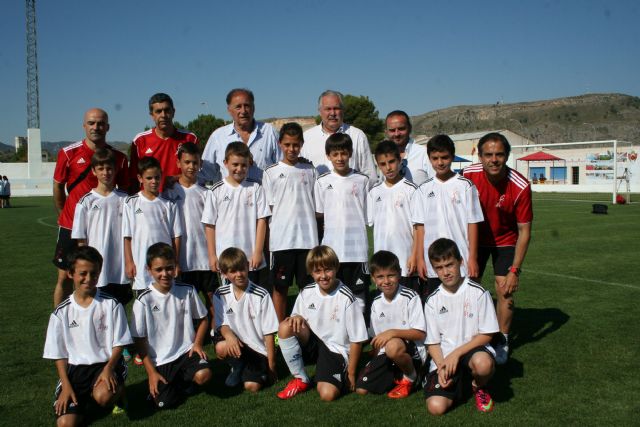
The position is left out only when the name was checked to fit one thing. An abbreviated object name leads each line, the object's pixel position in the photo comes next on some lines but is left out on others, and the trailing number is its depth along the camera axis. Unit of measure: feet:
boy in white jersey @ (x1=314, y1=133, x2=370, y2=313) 15.85
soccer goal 110.52
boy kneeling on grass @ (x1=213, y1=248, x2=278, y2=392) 13.92
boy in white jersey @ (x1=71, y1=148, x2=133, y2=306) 15.62
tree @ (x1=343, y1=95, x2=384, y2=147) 206.80
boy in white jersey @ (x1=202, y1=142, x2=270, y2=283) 15.94
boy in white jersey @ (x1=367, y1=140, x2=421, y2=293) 15.90
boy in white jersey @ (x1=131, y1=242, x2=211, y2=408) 13.11
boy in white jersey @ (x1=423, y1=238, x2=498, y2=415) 12.24
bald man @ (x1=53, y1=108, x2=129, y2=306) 16.62
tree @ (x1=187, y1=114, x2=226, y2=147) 225.97
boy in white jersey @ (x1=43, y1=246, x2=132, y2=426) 12.07
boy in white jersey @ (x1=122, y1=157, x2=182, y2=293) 15.58
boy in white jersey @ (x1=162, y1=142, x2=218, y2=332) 16.25
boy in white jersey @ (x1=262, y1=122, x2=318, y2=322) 16.07
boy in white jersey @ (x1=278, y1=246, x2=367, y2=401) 13.35
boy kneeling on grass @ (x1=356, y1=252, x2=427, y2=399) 13.12
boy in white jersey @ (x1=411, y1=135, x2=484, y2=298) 15.01
